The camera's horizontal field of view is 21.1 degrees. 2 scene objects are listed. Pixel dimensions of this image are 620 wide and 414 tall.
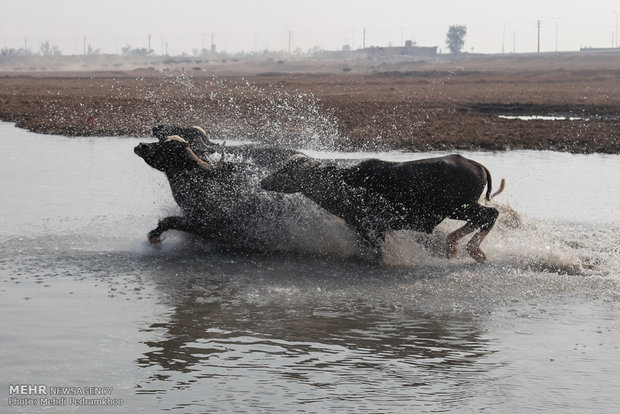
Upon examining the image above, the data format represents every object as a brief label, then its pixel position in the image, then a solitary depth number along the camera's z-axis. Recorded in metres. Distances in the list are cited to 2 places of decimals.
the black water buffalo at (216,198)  20.16
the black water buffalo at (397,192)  18.58
